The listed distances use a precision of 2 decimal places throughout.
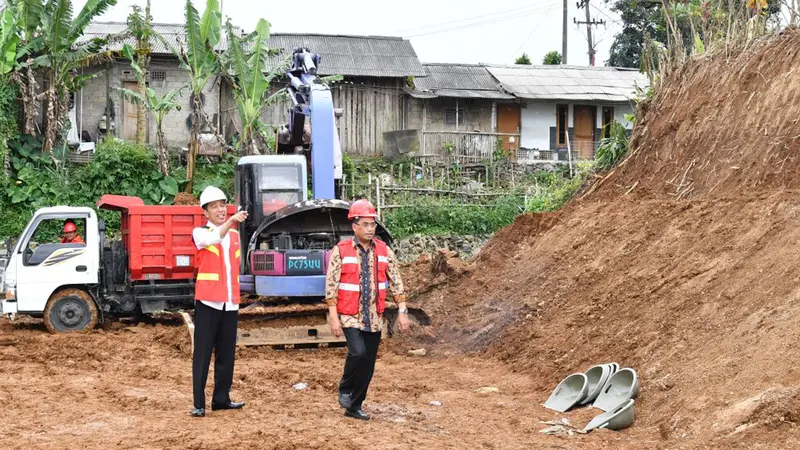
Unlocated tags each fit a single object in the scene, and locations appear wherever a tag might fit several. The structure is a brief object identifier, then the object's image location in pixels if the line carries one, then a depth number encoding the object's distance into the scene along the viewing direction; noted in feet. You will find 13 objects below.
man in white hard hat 30.01
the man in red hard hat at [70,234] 54.03
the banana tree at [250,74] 89.51
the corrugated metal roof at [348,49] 108.27
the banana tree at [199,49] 88.38
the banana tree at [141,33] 94.79
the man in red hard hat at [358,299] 29.71
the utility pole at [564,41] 152.97
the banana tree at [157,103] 91.09
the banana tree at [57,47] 89.10
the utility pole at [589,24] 158.20
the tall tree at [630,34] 146.10
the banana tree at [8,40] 86.84
